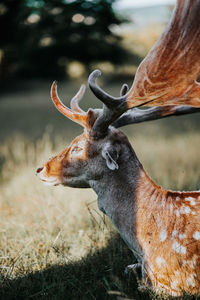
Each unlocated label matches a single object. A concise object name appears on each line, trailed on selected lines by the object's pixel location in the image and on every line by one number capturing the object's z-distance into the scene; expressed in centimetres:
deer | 462
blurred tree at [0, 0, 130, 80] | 3831
